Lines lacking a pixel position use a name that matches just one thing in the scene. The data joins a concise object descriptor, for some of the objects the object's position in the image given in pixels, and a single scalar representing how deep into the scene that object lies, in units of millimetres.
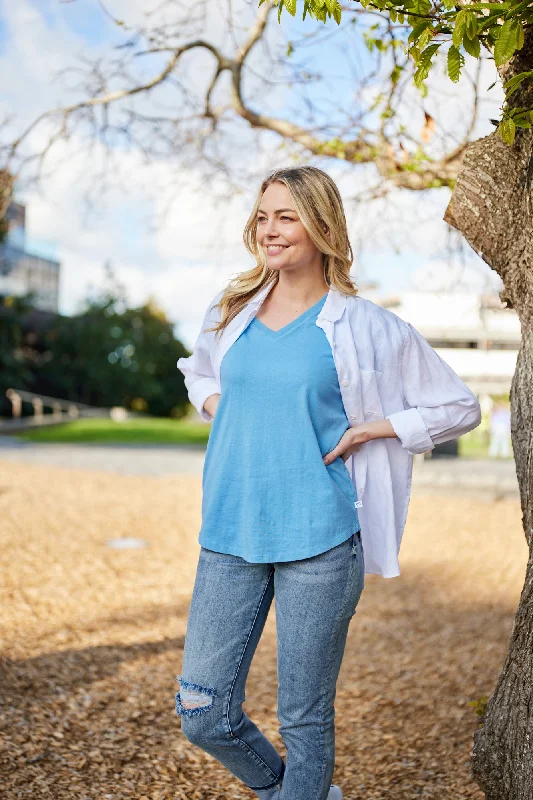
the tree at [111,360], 29109
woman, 2432
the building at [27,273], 41969
